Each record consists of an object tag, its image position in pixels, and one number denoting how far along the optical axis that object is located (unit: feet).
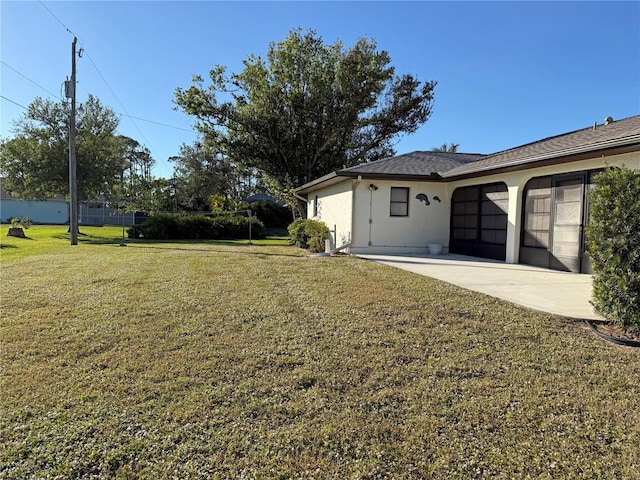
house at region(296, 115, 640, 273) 25.09
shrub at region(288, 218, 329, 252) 40.68
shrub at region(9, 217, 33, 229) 69.63
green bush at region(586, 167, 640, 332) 12.21
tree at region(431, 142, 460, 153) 120.95
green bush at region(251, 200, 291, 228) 97.25
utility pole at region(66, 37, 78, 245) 47.31
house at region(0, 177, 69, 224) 119.55
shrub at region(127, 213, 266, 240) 61.26
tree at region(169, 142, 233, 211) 118.32
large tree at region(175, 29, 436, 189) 70.13
